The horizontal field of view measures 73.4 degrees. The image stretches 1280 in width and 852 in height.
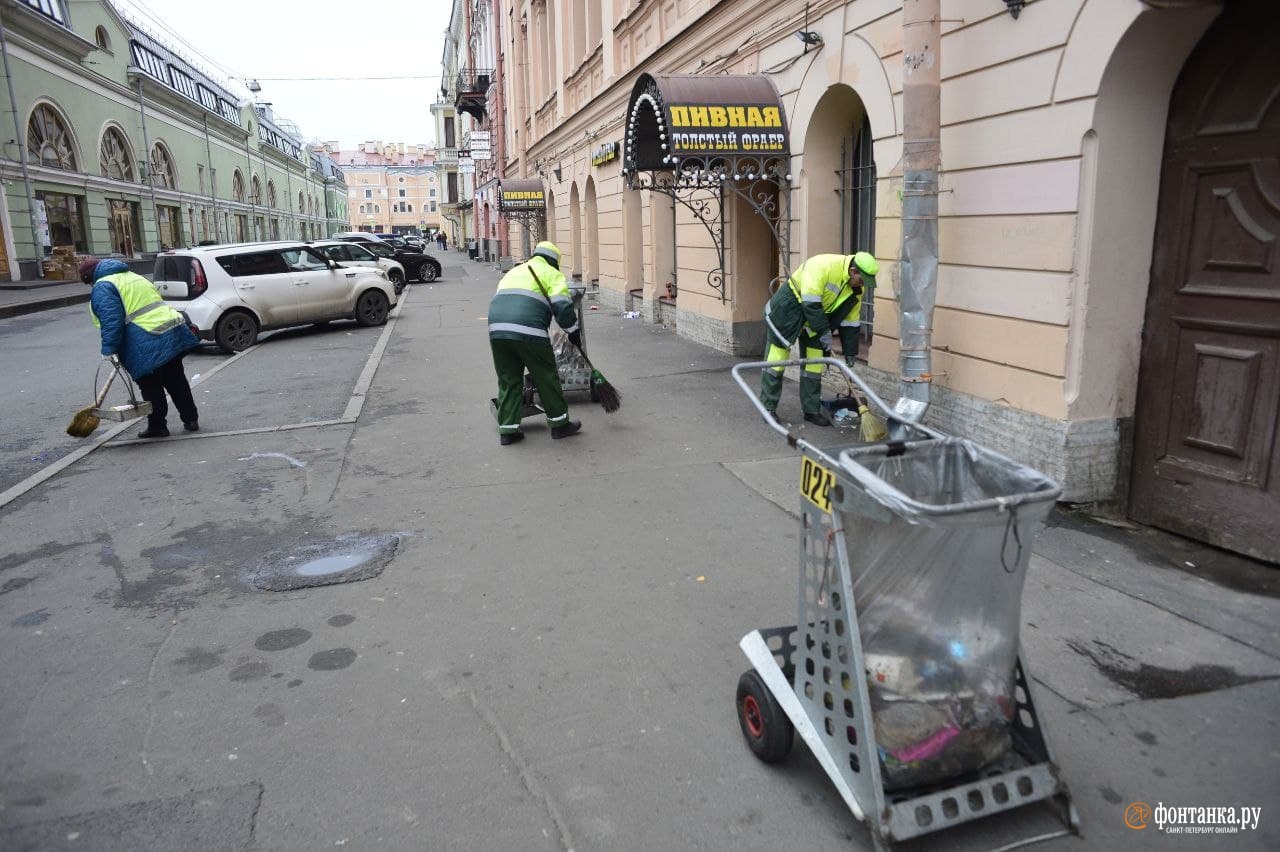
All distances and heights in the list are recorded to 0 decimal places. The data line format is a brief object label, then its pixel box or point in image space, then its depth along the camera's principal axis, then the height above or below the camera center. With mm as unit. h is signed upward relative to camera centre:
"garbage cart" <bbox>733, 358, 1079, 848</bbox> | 2332 -1160
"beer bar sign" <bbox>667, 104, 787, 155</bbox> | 9031 +1177
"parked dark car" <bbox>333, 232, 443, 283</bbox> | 27781 -284
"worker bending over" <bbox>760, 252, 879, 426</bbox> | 7055 -605
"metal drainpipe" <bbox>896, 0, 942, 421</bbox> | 5898 +382
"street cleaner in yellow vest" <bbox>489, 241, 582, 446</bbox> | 6875 -646
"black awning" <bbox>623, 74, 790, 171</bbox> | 9031 +1320
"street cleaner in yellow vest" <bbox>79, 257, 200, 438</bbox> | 7348 -635
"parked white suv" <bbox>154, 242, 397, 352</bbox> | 13297 -556
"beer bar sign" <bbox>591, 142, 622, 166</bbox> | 15973 +1760
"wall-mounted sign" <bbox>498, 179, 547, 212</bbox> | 26531 +1557
